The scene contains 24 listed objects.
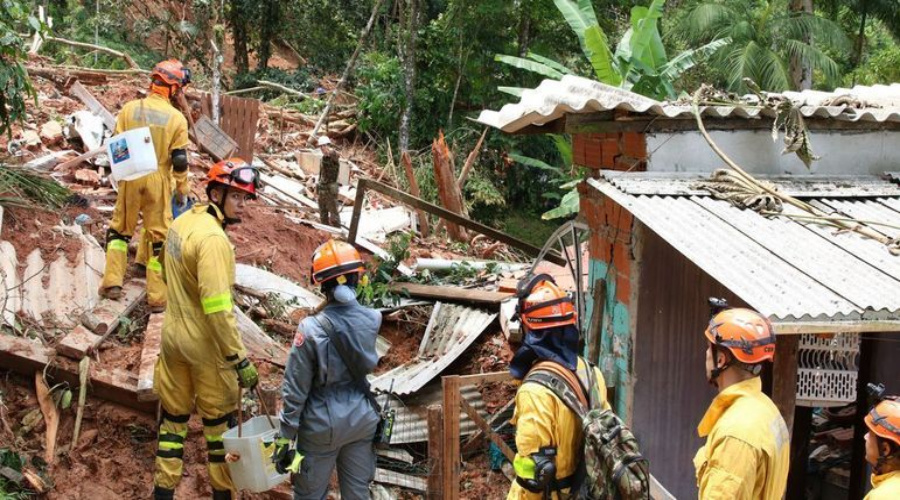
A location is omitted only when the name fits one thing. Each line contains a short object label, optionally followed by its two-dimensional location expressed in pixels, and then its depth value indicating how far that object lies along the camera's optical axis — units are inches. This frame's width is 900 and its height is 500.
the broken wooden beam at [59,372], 259.3
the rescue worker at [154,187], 295.6
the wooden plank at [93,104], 443.2
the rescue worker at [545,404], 160.1
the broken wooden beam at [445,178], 553.9
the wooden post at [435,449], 249.3
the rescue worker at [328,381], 204.2
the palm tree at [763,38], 823.1
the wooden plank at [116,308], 282.3
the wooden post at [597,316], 273.1
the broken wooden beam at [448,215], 379.9
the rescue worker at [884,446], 140.3
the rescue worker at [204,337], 224.7
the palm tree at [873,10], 914.1
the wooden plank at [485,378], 252.1
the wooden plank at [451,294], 367.6
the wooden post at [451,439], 246.5
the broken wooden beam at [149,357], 254.4
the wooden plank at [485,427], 255.8
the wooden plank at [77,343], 265.9
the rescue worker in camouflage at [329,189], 461.1
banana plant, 363.3
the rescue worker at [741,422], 142.5
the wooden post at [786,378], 191.5
